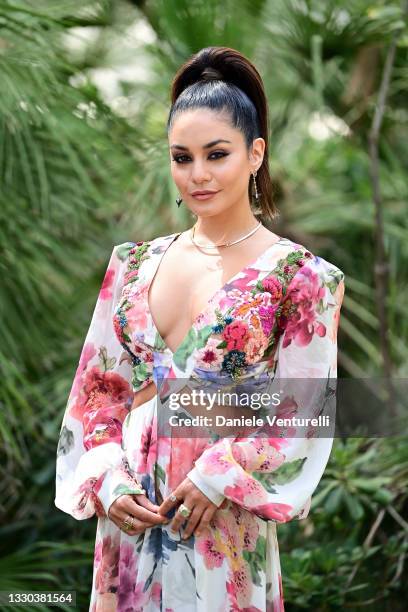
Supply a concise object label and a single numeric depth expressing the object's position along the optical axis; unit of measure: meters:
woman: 2.60
